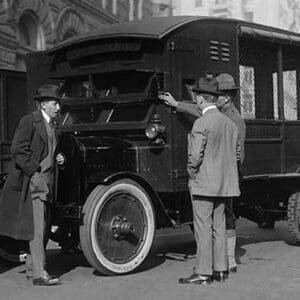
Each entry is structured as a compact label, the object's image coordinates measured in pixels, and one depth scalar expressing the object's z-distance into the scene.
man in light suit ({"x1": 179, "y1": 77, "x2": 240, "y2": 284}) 6.54
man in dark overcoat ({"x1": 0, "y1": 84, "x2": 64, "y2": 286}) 6.42
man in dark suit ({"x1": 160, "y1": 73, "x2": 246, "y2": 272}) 7.22
